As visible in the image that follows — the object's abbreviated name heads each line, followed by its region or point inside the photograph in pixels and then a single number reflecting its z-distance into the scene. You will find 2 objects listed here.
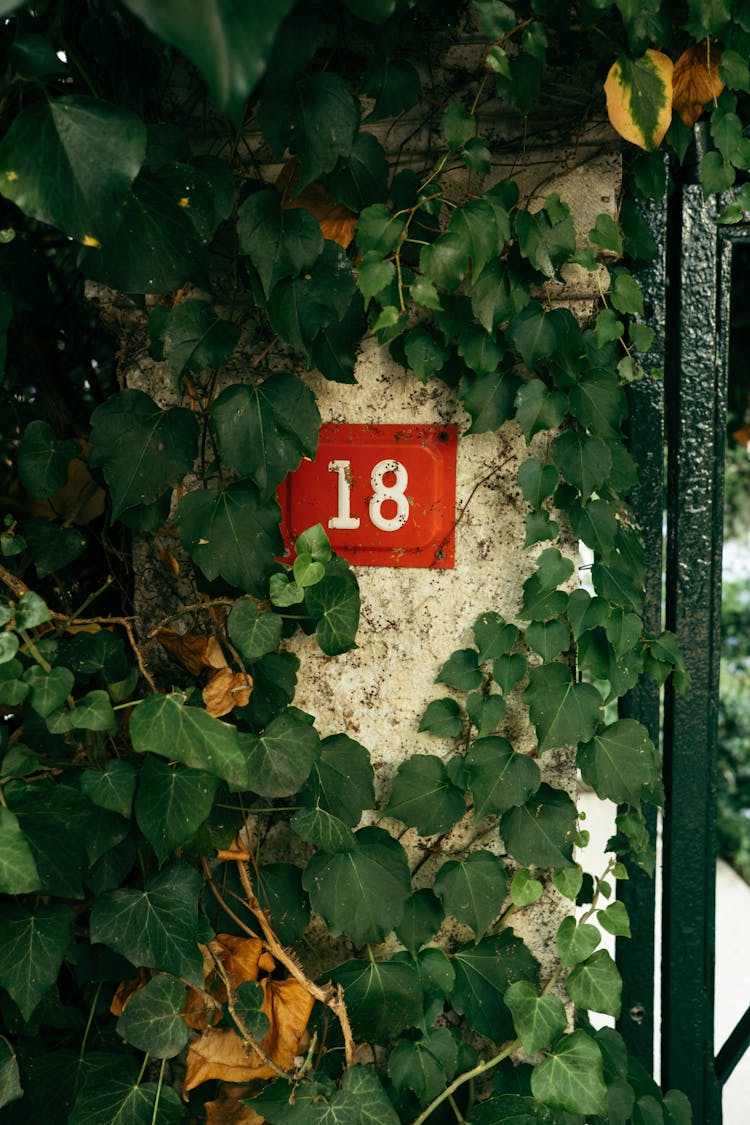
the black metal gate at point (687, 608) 1.57
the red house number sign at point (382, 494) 1.34
